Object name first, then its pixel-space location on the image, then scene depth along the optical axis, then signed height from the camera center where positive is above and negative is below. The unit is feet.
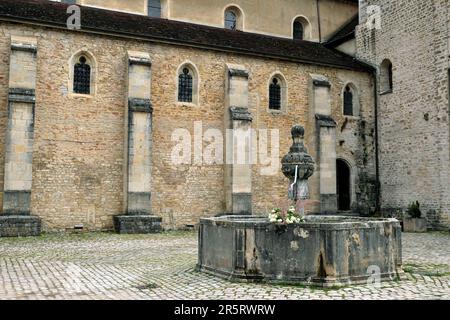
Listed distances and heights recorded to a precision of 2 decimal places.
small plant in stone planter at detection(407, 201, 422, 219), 69.41 -2.12
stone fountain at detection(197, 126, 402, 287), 27.27 -3.27
